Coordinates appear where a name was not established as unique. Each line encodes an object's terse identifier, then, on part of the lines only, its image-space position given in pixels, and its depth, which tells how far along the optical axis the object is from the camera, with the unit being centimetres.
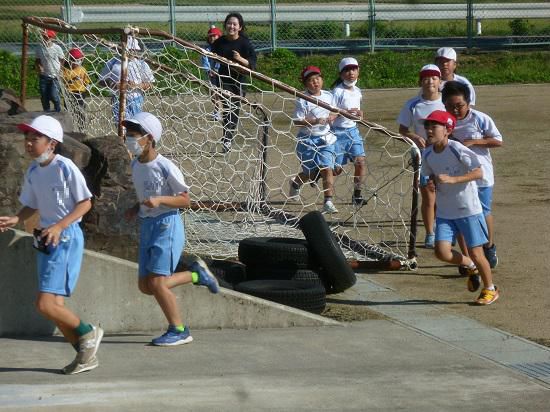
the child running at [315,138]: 2289
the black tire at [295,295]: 1656
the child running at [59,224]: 1331
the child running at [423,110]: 2090
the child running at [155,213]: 1428
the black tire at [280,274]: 1760
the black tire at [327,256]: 1756
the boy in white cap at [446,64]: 2193
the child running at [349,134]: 2373
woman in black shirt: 2527
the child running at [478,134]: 1927
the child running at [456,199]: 1738
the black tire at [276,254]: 1784
